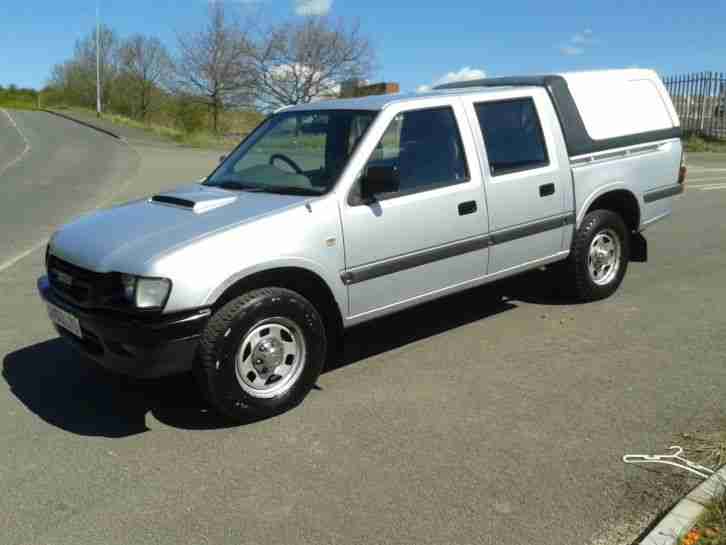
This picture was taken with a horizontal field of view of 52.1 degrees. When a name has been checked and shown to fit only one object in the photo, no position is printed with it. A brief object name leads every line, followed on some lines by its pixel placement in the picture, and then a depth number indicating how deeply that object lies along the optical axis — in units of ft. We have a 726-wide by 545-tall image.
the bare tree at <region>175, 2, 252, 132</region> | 158.51
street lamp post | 165.44
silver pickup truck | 13.15
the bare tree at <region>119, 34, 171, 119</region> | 199.48
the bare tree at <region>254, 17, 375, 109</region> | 153.17
